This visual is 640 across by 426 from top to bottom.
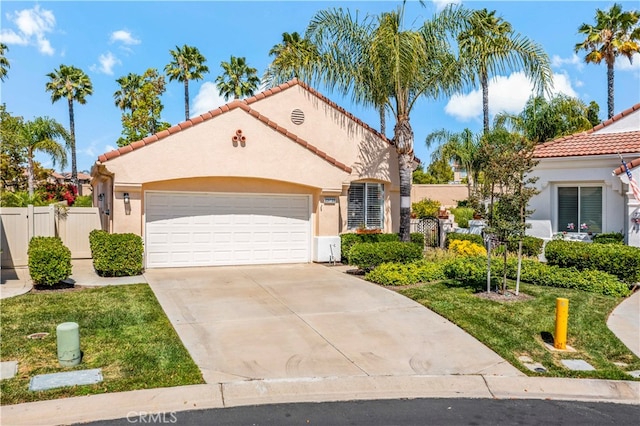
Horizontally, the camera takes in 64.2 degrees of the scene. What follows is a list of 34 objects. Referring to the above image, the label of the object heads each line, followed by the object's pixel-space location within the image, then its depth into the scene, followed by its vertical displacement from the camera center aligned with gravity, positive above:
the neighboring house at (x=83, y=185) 35.82 +1.68
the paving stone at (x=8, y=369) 6.31 -2.06
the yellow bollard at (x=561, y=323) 7.97 -1.85
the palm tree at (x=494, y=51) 15.00 +4.63
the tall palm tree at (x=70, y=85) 41.34 +9.99
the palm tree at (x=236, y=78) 40.50 +10.33
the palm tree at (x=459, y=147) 33.81 +4.07
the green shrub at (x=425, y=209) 31.78 -0.20
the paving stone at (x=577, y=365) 7.21 -2.29
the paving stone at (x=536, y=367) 7.09 -2.28
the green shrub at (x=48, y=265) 11.05 -1.25
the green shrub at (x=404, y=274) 12.44 -1.70
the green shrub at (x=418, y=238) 19.88 -1.26
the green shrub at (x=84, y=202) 22.53 +0.24
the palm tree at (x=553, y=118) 27.94 +4.84
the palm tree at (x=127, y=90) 41.94 +9.73
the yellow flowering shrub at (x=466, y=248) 17.45 -1.49
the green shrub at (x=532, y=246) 16.72 -1.34
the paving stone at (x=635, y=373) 6.96 -2.33
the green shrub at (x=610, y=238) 15.73 -1.03
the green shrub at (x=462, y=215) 31.17 -0.61
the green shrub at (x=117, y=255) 12.97 -1.22
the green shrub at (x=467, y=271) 12.59 -1.67
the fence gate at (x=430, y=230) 20.94 -1.03
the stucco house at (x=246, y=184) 13.95 +0.69
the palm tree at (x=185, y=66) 40.78 +11.38
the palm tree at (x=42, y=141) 27.02 +3.56
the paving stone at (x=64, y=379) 6.04 -2.10
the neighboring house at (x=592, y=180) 16.08 +0.84
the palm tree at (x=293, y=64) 16.55 +4.75
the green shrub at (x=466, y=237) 18.88 -1.19
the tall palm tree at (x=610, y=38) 27.42 +9.17
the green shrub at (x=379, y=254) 13.77 -1.31
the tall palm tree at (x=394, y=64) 14.77 +4.33
